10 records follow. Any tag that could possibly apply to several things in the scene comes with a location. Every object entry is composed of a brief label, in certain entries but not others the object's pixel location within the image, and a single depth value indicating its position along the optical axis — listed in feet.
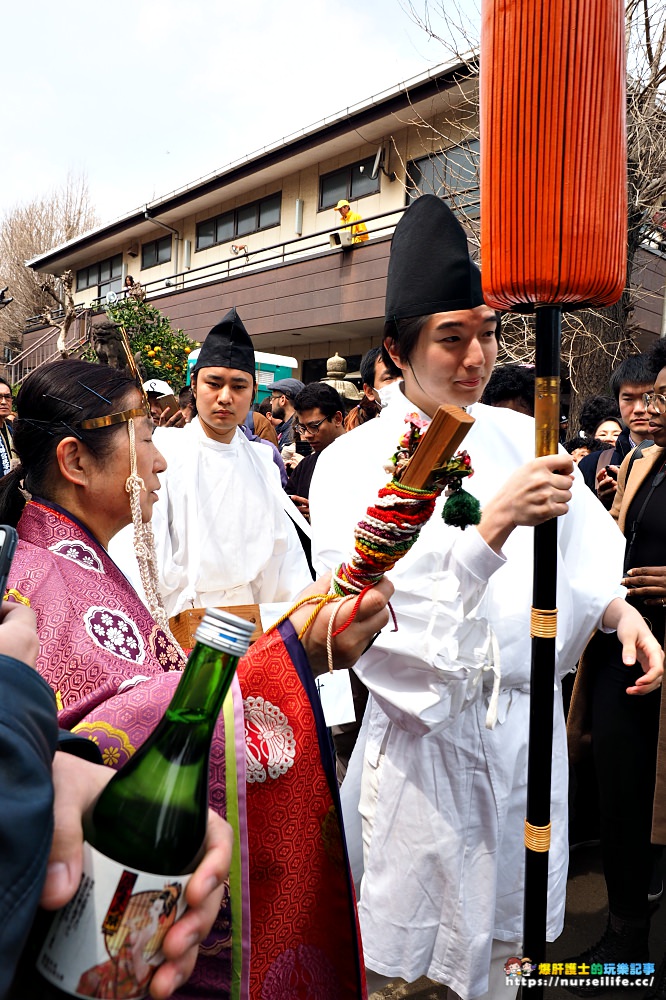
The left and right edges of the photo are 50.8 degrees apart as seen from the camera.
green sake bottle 2.39
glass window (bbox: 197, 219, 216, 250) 67.10
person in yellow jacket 46.11
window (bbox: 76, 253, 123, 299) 82.12
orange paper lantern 4.56
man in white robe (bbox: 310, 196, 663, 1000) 5.92
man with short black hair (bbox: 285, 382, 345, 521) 17.81
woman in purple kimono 3.79
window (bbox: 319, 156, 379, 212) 50.37
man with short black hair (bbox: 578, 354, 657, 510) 13.35
